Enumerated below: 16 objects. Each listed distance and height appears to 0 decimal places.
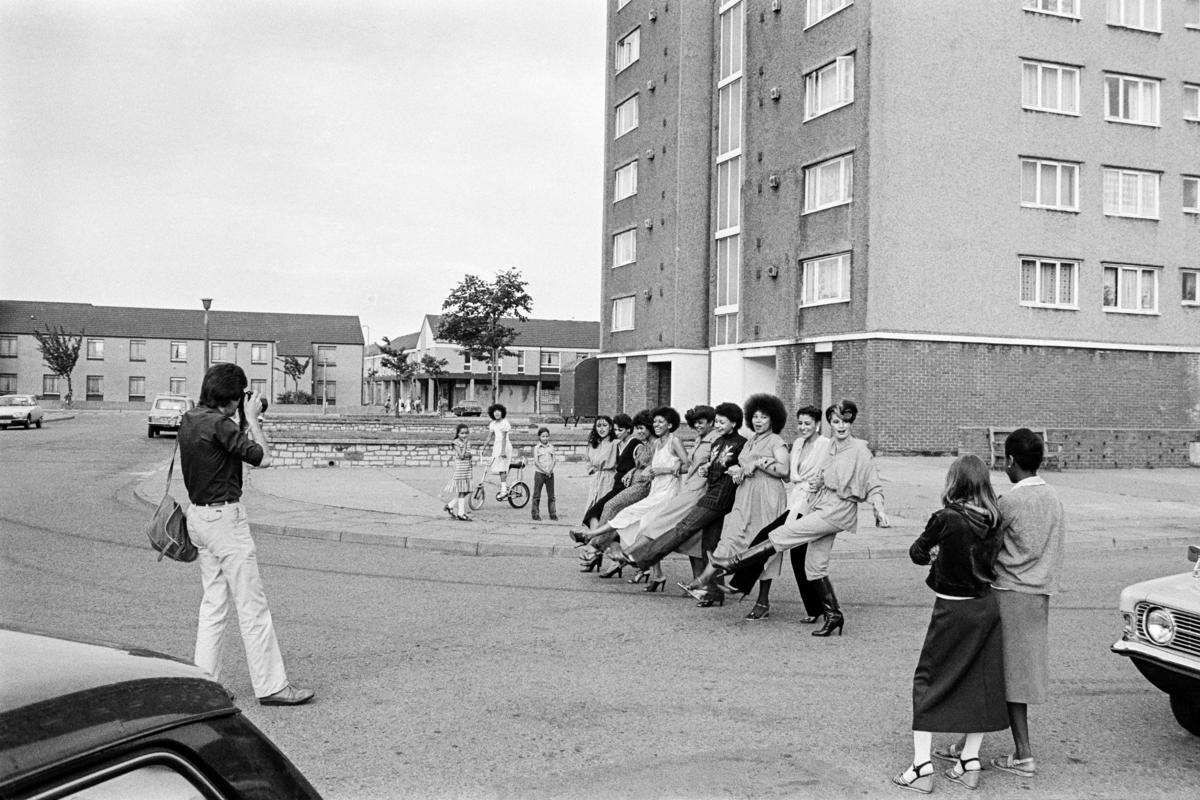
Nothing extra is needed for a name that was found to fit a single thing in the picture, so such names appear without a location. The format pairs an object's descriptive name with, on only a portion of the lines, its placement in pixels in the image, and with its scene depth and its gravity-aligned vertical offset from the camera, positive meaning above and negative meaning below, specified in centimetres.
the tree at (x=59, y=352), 7288 +398
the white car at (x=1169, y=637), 490 -113
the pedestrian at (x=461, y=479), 1428 -100
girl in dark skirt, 459 -106
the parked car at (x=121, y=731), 140 -50
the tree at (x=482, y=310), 5209 +532
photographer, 552 -76
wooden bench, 2319 -91
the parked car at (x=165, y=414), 3584 -27
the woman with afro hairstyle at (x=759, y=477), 823 -55
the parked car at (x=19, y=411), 3866 -23
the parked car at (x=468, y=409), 6950 +5
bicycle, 1563 -136
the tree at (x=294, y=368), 8206 +333
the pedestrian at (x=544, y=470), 1433 -87
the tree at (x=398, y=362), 7712 +381
